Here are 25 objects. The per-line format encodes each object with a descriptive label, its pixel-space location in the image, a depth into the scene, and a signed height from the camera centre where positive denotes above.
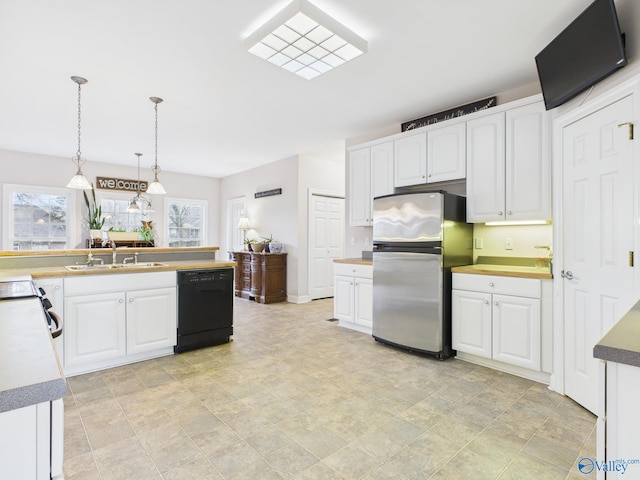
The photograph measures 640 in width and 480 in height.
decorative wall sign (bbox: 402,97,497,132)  3.51 +1.45
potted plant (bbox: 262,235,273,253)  6.25 +0.00
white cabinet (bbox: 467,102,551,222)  2.84 +0.69
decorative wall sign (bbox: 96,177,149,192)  6.67 +1.17
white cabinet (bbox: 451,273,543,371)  2.71 -0.66
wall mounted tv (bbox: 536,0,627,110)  1.91 +1.21
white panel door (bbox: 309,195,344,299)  6.21 +0.03
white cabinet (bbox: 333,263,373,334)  4.01 -0.67
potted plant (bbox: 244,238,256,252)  6.44 -0.03
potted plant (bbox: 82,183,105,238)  6.16 +0.53
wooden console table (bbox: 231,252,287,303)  5.95 -0.63
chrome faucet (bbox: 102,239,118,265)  3.40 -0.15
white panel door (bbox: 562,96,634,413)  1.98 +0.06
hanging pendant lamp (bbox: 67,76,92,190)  3.12 +0.57
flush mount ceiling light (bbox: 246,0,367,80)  2.24 +1.50
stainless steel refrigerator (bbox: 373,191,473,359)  3.15 -0.21
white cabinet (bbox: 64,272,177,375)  2.79 -0.69
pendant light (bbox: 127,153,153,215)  5.84 +0.69
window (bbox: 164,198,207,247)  7.58 +0.46
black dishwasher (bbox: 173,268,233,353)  3.36 -0.69
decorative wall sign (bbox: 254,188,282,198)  6.40 +0.96
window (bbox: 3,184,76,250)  5.82 +0.43
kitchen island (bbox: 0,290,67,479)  0.68 -0.37
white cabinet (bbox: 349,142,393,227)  4.07 +0.80
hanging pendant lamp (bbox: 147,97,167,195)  3.62 +0.58
